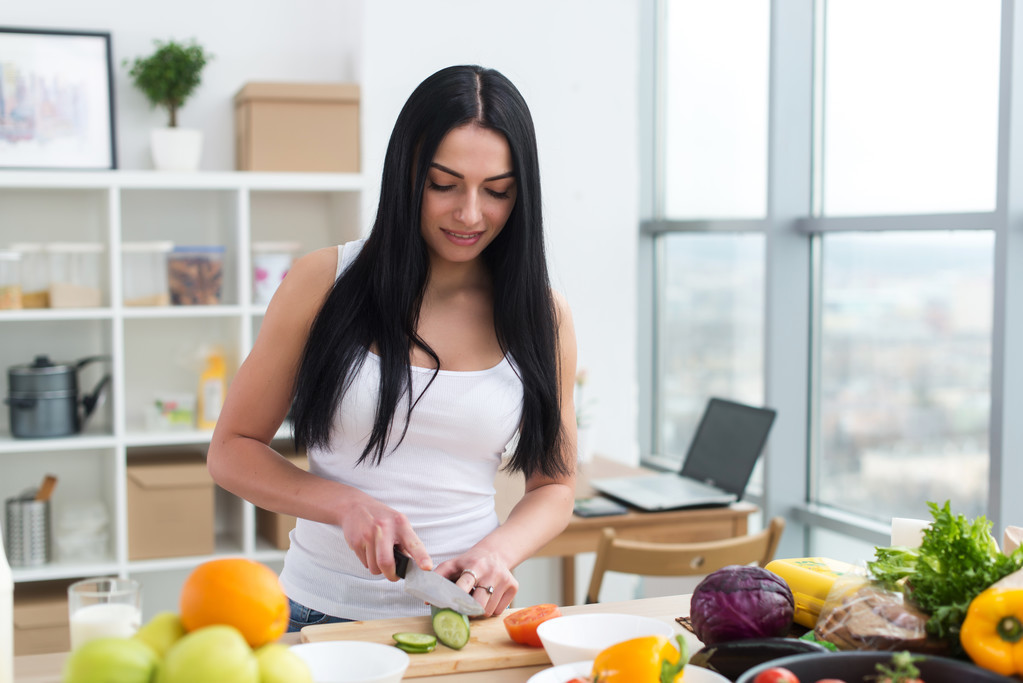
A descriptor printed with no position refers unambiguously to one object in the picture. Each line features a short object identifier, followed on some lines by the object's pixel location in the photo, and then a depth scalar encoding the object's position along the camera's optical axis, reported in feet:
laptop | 8.91
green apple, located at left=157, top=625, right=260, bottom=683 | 2.44
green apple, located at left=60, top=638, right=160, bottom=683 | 2.44
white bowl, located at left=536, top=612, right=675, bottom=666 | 3.44
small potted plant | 10.00
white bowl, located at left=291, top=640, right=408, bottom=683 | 3.21
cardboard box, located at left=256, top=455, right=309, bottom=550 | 10.02
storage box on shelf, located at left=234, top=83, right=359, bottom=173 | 10.07
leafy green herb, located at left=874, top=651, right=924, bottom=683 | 2.59
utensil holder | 9.64
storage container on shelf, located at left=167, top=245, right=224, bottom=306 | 10.14
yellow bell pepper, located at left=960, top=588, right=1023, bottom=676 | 3.00
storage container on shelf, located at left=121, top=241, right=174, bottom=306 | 10.05
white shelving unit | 9.84
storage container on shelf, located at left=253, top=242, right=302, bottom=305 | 10.31
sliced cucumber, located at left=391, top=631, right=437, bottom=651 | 3.59
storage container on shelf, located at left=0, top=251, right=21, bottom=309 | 9.59
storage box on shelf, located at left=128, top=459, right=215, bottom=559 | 9.95
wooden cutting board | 3.54
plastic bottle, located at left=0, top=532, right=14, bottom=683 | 3.17
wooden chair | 7.32
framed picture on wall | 9.77
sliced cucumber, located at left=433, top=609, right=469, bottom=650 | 3.67
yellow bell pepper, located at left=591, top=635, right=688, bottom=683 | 2.81
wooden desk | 8.55
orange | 2.65
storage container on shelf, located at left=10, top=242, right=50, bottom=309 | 9.78
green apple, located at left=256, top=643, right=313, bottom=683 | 2.56
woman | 4.58
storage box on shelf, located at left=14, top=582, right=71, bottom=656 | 9.36
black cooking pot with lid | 9.59
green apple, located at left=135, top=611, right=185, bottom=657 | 2.62
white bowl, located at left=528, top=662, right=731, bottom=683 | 3.11
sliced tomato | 3.67
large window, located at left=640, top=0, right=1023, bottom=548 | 8.54
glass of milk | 3.11
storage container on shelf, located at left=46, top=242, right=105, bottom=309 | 9.82
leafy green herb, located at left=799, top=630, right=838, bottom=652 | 3.37
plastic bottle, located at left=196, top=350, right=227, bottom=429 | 10.31
